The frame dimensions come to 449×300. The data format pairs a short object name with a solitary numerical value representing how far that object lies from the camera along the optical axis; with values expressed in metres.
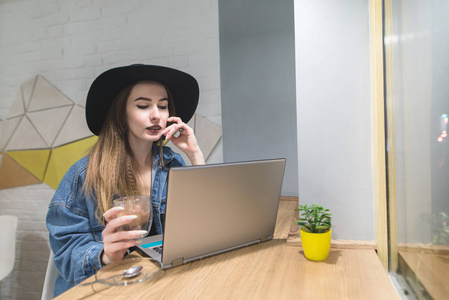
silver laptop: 0.78
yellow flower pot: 0.85
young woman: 1.02
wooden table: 0.68
